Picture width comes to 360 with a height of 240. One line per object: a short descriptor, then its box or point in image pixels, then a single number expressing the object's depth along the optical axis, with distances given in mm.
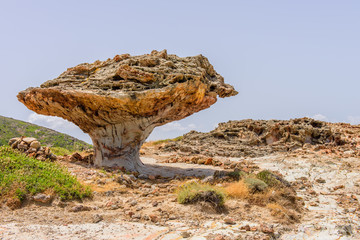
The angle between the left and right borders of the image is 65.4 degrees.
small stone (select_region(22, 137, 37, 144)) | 12062
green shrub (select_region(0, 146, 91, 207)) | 7305
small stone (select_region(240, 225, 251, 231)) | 5965
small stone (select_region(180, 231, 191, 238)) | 5484
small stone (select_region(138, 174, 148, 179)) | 11406
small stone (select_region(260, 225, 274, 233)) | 5855
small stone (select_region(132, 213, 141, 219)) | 6539
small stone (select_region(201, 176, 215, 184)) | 9967
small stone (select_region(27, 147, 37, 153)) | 11642
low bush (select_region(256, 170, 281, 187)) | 9408
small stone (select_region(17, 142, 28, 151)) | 11694
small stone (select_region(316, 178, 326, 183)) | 11632
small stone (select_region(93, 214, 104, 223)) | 6237
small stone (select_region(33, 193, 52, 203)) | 7230
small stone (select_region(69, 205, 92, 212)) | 6925
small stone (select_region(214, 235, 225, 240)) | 5286
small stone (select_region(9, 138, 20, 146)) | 12048
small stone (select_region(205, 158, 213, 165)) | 15766
